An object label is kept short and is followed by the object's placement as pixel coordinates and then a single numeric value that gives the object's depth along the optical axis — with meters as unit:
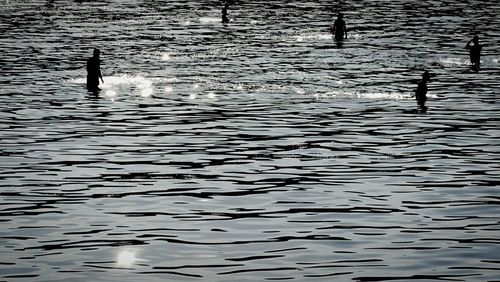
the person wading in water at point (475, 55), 57.56
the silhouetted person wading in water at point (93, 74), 48.00
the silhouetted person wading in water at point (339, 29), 72.75
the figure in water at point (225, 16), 87.88
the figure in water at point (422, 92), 43.12
